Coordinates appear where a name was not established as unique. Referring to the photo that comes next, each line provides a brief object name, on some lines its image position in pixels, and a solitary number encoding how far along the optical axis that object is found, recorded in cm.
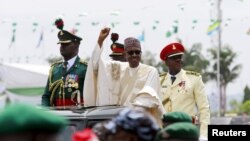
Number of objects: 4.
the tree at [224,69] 9733
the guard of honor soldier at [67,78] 1227
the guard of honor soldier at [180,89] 1285
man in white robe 1122
